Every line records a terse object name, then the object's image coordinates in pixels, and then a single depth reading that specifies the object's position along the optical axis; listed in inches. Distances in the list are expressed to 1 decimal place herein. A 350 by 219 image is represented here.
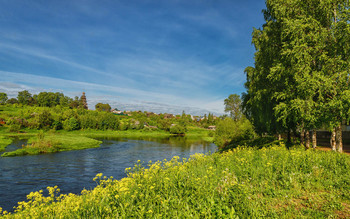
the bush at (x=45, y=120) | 3239.7
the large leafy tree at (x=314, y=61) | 511.2
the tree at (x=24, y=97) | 5251.0
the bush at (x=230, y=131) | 1720.0
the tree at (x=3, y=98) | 4987.7
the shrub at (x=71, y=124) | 3440.0
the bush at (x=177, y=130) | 4414.4
